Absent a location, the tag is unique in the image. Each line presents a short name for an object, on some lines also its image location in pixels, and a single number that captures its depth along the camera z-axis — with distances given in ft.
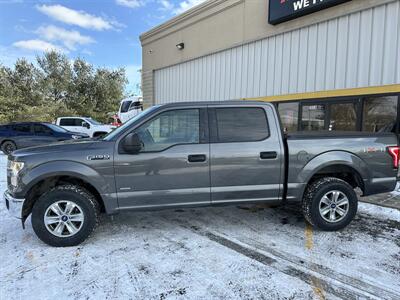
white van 66.33
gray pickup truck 12.27
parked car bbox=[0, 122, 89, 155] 42.19
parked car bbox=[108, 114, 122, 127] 65.93
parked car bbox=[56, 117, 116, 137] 59.41
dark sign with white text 28.34
